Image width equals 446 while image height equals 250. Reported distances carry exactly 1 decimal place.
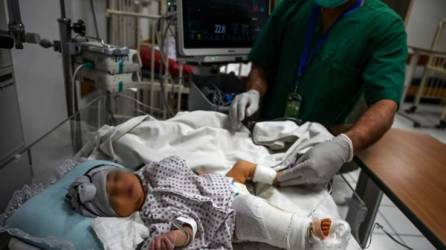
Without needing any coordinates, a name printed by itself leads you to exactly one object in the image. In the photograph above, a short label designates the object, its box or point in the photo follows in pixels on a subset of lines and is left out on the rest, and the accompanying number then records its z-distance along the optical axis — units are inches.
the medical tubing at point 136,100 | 62.1
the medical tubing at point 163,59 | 68.7
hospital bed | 32.4
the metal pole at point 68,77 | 42.6
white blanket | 40.8
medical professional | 38.9
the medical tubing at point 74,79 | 46.7
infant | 29.5
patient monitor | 60.1
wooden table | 30.3
